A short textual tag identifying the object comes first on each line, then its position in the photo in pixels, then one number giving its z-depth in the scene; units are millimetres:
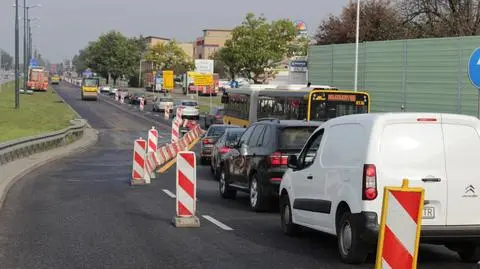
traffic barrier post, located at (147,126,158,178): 21797
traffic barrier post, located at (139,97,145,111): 77262
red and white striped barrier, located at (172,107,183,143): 32103
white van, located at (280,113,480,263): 7895
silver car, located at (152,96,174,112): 71000
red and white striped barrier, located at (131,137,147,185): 17688
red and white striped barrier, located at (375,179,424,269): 6023
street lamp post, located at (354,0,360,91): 39362
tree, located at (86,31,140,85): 162500
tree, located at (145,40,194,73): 136375
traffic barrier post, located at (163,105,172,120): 64688
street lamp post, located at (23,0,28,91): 69288
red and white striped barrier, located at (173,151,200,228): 11211
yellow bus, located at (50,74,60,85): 160375
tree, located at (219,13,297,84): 76750
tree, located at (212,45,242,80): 77375
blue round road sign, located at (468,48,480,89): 12328
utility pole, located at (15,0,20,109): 50247
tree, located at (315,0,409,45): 53875
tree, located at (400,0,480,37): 47500
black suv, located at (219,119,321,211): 12812
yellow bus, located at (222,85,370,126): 27500
